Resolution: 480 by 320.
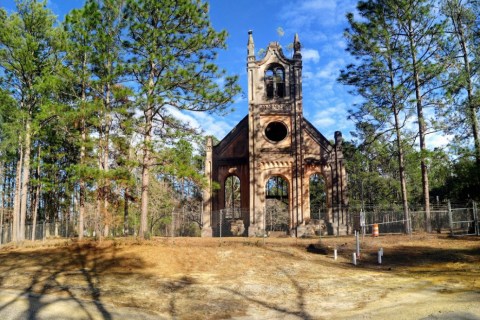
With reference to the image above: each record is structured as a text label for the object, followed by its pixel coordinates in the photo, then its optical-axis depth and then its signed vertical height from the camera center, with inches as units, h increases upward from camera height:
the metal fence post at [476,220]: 835.4 -27.2
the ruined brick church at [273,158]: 1071.6 +144.1
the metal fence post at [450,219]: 837.8 -24.4
